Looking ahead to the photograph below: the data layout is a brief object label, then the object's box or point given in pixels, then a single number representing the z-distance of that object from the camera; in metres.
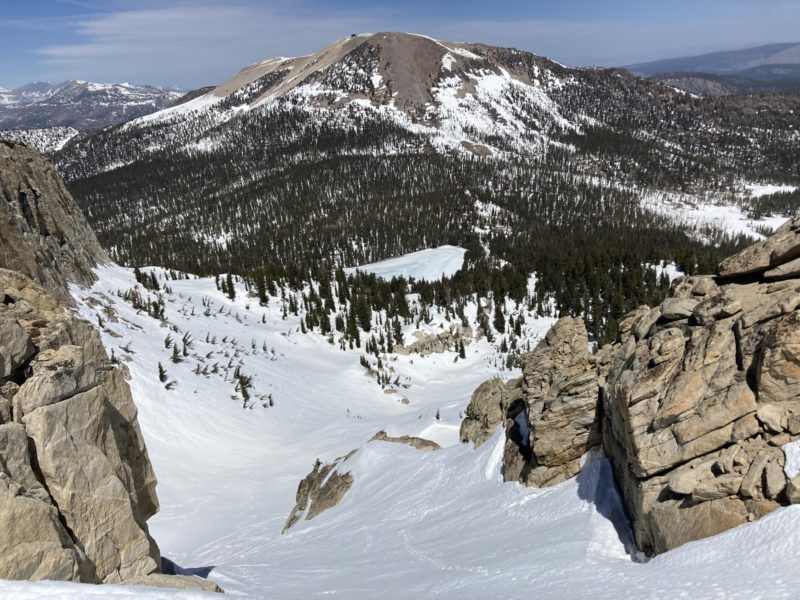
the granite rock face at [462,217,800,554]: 10.84
